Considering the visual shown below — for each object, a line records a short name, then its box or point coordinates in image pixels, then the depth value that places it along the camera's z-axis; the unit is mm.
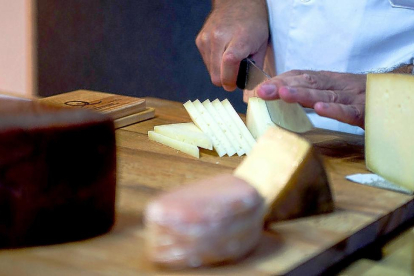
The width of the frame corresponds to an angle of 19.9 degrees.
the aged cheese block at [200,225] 994
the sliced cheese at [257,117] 1380
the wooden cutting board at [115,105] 1453
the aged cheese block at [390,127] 1215
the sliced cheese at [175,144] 1320
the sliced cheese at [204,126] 1334
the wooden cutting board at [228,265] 1010
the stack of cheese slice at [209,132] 1339
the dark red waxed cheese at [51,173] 1022
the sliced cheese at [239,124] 1362
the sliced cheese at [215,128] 1339
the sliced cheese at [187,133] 1342
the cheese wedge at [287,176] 1105
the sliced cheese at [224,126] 1343
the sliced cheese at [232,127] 1345
